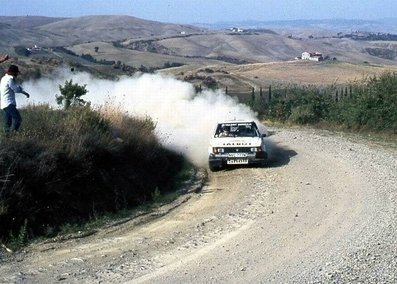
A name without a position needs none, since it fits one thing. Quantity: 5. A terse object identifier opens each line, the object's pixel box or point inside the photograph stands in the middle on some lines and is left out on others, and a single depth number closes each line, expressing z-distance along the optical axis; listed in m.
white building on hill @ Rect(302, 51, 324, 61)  118.18
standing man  14.52
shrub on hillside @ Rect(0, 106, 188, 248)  11.84
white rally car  19.61
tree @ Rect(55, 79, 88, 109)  22.58
